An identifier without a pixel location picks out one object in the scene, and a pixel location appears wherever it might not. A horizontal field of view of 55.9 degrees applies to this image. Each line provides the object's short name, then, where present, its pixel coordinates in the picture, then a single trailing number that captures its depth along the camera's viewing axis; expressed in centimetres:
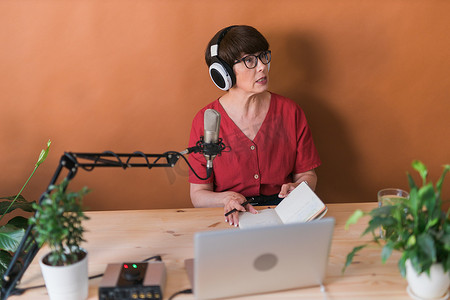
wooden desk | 126
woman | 203
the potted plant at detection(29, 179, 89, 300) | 114
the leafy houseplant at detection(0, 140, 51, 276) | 185
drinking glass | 151
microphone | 138
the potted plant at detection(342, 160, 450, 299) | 115
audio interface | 119
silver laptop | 110
